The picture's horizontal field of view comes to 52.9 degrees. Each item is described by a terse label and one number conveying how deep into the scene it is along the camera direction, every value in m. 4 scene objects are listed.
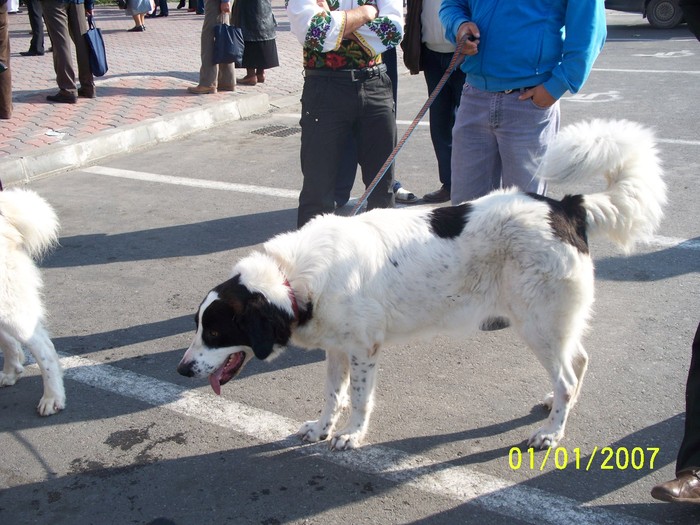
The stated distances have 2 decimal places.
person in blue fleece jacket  3.57
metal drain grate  8.91
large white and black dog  3.12
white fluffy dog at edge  3.56
